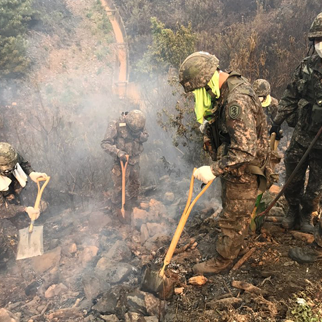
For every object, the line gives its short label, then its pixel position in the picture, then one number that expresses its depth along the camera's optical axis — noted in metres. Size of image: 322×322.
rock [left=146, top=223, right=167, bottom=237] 5.05
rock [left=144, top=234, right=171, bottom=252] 4.38
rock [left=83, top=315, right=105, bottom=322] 2.84
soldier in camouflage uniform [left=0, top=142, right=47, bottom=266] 3.77
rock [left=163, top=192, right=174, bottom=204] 6.41
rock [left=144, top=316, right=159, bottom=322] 2.64
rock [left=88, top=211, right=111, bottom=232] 5.47
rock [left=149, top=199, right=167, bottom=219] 5.78
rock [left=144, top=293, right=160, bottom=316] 2.75
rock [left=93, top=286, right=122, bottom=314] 2.94
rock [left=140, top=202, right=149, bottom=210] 6.12
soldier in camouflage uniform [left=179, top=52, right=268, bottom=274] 2.31
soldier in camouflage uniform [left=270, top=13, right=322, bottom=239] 2.89
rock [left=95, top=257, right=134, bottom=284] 3.72
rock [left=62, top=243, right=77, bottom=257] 4.65
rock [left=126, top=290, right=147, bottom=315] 2.79
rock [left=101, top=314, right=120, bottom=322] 2.77
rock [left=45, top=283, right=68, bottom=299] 3.74
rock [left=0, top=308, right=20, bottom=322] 3.10
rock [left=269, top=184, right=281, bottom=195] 5.28
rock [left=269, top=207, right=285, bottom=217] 3.90
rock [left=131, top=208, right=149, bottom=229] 5.54
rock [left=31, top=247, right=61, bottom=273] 4.30
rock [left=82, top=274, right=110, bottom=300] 3.49
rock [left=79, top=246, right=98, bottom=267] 4.44
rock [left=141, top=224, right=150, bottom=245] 4.93
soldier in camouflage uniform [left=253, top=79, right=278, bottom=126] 4.84
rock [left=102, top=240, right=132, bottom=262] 4.39
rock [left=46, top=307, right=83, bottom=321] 3.14
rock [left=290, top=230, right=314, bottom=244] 3.27
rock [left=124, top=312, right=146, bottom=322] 2.65
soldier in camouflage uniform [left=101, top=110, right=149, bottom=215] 5.55
